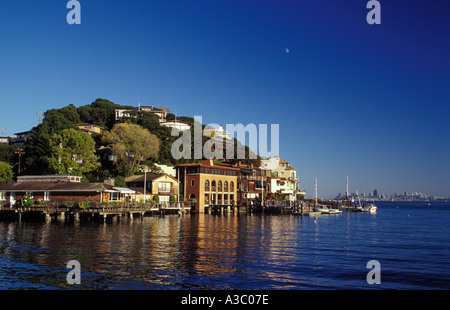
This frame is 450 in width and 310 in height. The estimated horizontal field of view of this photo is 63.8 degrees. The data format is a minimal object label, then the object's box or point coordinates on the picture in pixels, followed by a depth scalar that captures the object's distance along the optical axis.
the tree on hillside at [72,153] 74.94
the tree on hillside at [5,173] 81.26
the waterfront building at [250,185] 104.25
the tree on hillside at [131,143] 83.31
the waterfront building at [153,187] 75.12
